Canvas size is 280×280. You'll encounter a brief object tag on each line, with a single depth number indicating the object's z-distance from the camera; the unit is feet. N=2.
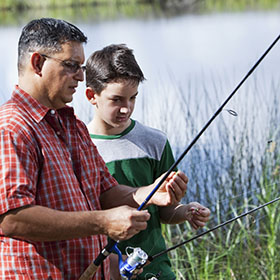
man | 8.26
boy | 10.47
